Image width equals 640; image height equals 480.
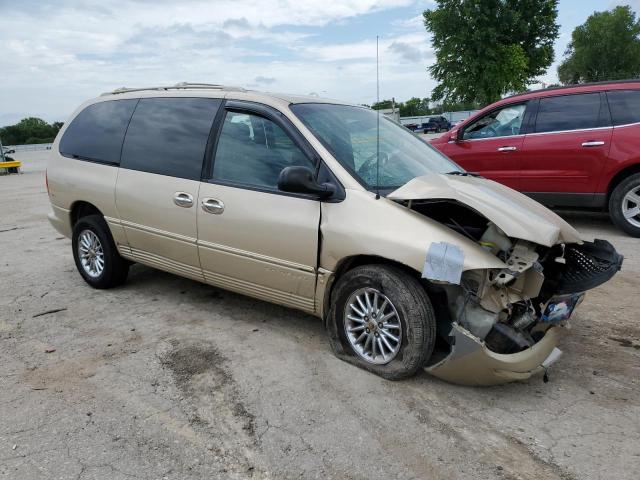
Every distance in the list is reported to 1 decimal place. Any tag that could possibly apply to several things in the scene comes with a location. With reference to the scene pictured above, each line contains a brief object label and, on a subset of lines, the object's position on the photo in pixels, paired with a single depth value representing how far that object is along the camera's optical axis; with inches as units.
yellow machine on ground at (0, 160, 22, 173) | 833.5
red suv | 250.2
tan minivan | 116.2
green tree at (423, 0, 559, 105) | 1136.8
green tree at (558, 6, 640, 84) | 2728.8
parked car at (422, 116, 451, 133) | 1903.3
